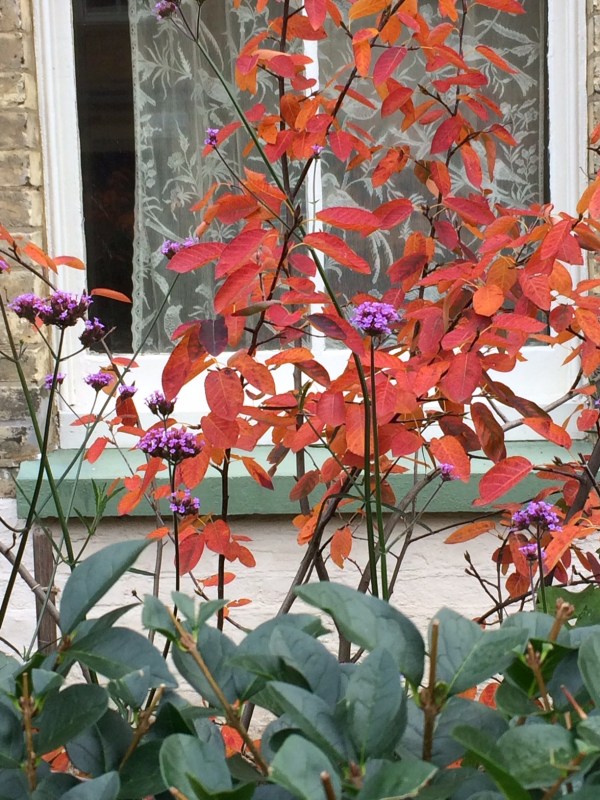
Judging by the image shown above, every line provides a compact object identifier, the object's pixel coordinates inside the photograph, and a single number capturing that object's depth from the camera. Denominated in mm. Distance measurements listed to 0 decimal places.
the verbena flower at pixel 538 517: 1139
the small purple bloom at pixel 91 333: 1196
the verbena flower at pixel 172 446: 1062
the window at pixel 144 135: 2352
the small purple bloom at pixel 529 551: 1257
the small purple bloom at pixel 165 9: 1231
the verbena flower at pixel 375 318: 907
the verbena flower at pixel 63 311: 1112
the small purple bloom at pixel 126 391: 1370
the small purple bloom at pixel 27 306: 1233
